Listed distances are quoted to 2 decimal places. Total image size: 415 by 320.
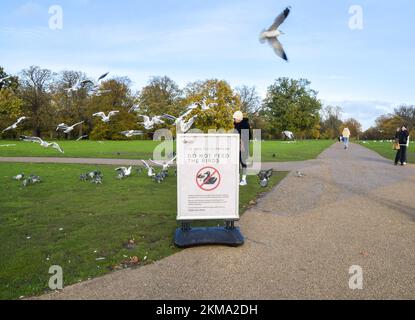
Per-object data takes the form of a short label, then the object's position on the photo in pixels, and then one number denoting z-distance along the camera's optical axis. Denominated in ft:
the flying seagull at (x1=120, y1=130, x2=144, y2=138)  52.63
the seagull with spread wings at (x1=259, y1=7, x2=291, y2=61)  21.81
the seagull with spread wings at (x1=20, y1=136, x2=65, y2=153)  43.45
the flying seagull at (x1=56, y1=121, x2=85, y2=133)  55.81
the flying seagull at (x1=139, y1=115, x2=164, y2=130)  56.53
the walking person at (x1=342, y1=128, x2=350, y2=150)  129.22
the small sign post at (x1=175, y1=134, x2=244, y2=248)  20.01
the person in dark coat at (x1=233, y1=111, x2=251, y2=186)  35.42
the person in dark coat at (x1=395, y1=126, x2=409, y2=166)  62.54
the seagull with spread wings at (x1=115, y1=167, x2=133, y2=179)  47.20
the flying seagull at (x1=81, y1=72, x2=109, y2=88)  44.52
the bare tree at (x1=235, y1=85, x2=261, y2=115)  297.12
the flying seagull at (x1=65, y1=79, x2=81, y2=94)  45.85
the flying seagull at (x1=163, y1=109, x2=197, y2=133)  45.88
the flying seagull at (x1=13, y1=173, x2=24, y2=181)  45.20
